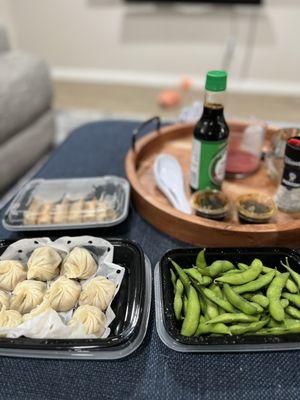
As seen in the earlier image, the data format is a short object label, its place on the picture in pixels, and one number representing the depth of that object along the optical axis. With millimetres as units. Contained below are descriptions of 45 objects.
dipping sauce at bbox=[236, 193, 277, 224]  787
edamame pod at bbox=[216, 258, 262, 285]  631
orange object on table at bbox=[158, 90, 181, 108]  2623
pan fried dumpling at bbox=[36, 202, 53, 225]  803
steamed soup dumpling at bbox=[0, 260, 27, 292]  638
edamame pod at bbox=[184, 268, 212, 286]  631
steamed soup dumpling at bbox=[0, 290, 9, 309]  603
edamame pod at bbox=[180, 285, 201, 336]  566
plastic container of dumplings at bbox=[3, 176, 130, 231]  797
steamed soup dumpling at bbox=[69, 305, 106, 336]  564
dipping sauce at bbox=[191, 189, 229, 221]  800
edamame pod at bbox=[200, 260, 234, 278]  649
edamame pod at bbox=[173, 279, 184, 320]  595
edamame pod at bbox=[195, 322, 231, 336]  562
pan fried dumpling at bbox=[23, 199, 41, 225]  806
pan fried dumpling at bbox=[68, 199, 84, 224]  805
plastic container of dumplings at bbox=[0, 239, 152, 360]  543
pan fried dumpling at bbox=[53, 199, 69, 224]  807
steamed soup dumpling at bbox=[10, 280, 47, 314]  604
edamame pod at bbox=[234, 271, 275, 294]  621
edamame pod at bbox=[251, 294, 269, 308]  596
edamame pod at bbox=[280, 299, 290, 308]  598
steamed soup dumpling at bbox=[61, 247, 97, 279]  654
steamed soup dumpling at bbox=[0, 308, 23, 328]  568
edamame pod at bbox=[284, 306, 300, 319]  587
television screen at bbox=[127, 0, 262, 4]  2398
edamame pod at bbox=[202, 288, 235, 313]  596
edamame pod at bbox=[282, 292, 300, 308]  602
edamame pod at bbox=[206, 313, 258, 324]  569
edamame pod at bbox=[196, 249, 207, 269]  667
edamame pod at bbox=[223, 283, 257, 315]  582
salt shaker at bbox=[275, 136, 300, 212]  749
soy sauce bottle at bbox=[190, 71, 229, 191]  807
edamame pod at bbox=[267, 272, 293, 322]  578
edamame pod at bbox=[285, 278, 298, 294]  622
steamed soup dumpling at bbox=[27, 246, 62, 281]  649
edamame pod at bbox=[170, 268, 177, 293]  648
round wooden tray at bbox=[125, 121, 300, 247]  741
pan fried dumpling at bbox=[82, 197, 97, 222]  810
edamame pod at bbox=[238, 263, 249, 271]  661
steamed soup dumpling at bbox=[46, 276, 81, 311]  604
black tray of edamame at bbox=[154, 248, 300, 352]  548
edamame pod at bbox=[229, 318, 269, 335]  561
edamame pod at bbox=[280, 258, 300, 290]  635
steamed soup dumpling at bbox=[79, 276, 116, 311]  611
